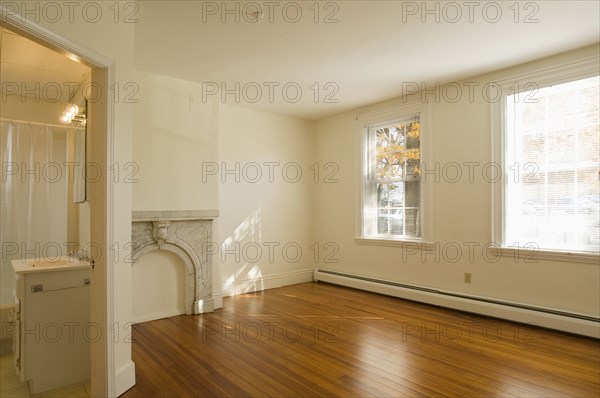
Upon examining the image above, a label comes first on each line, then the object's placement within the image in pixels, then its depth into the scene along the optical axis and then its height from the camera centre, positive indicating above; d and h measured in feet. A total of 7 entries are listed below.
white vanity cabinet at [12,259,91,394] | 8.71 -3.03
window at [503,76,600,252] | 11.31 +1.12
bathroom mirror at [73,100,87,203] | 11.30 +1.51
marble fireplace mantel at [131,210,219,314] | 12.69 -1.46
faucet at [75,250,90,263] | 10.15 -1.61
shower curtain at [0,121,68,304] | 11.93 +0.22
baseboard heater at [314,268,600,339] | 11.03 -3.75
